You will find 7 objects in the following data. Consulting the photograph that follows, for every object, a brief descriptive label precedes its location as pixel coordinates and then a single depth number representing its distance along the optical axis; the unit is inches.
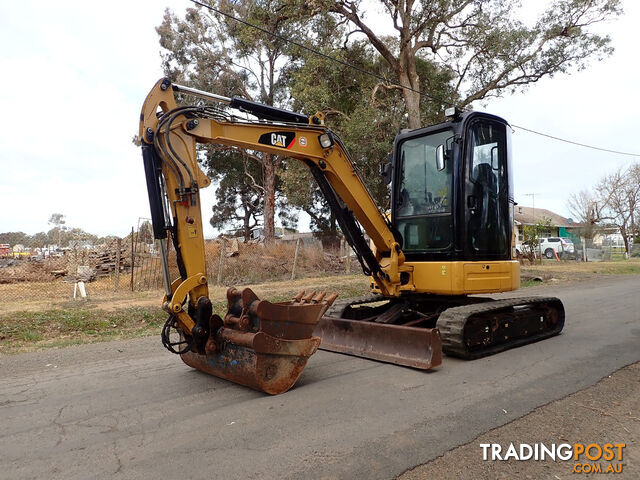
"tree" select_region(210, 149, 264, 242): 1244.5
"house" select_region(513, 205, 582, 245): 1913.3
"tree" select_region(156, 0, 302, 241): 1042.1
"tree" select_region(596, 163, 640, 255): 1916.8
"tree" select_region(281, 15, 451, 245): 701.9
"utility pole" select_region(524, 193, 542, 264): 1051.2
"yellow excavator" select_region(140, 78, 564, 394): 185.2
